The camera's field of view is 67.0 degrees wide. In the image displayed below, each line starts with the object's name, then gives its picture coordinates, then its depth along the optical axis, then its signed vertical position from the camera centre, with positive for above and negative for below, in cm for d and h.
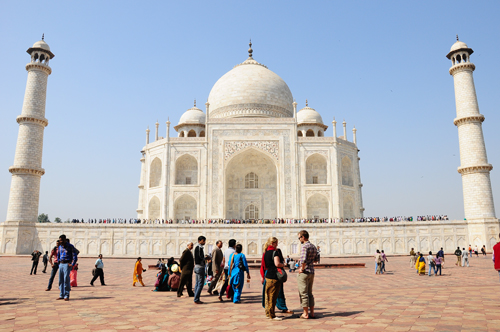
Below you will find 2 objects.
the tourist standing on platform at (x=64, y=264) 696 -41
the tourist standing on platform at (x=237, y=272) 668 -57
